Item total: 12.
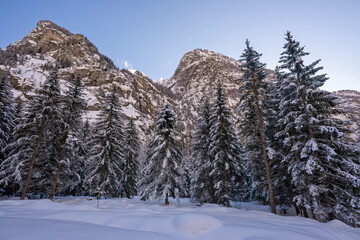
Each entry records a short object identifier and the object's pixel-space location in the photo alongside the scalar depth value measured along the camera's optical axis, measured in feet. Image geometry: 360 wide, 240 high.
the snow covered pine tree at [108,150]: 60.90
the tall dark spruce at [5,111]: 61.82
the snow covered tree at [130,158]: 85.46
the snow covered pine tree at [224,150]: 54.80
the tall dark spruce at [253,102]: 45.07
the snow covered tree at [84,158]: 87.85
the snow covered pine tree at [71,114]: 52.95
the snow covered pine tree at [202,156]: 65.05
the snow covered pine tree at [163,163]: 57.52
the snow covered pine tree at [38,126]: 48.49
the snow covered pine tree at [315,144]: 35.62
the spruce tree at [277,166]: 50.26
